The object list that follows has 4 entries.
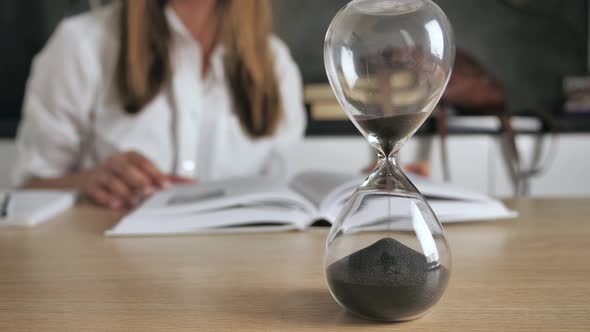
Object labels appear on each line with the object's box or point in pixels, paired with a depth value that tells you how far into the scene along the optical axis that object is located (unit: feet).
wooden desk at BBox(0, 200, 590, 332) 1.45
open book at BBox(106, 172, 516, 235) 2.60
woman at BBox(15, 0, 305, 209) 4.62
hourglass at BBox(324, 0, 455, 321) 1.35
